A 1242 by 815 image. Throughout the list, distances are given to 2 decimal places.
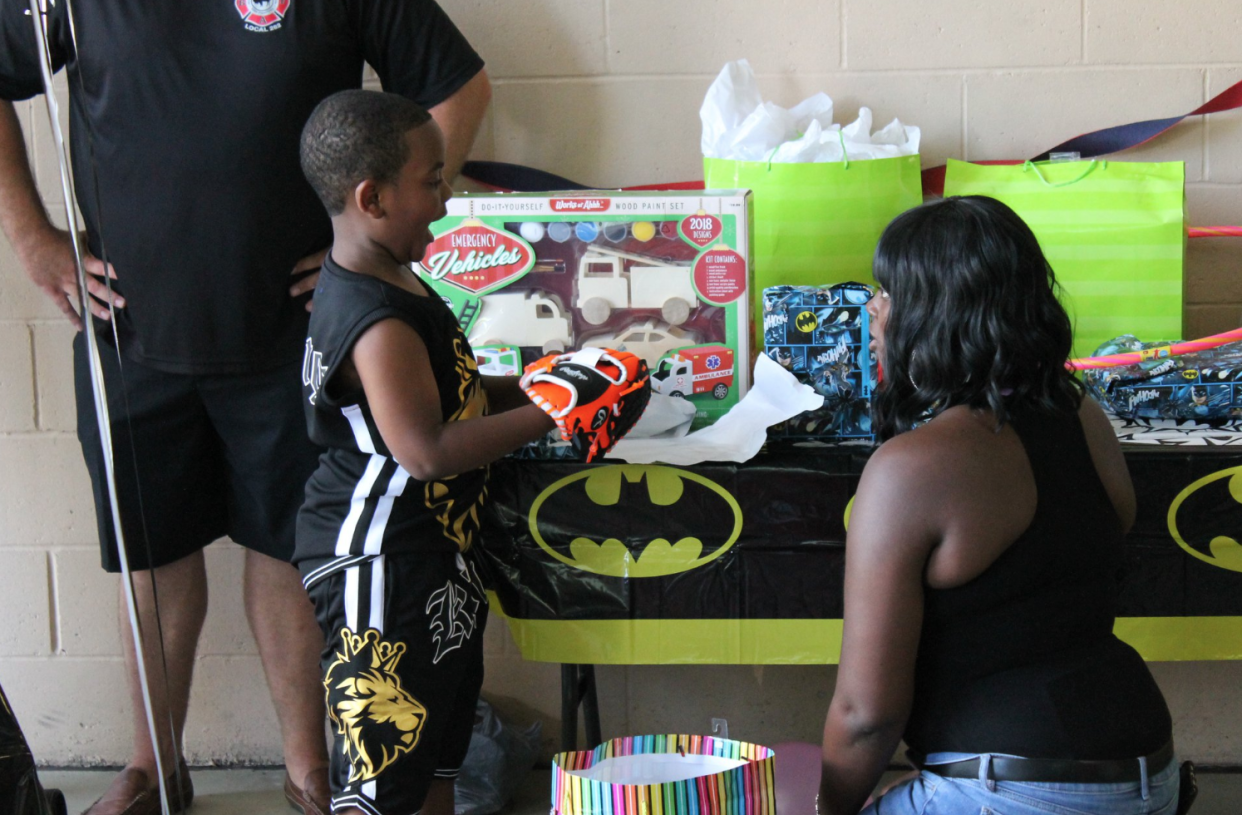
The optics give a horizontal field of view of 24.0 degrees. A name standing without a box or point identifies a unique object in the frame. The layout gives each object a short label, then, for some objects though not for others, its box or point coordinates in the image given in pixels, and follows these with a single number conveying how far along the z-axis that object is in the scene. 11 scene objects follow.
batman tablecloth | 4.20
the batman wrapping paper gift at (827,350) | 4.25
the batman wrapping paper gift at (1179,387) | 4.24
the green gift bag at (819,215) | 4.44
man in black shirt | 4.29
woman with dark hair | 3.67
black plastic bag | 4.60
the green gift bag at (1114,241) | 4.41
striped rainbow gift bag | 3.71
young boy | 3.93
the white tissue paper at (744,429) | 4.20
